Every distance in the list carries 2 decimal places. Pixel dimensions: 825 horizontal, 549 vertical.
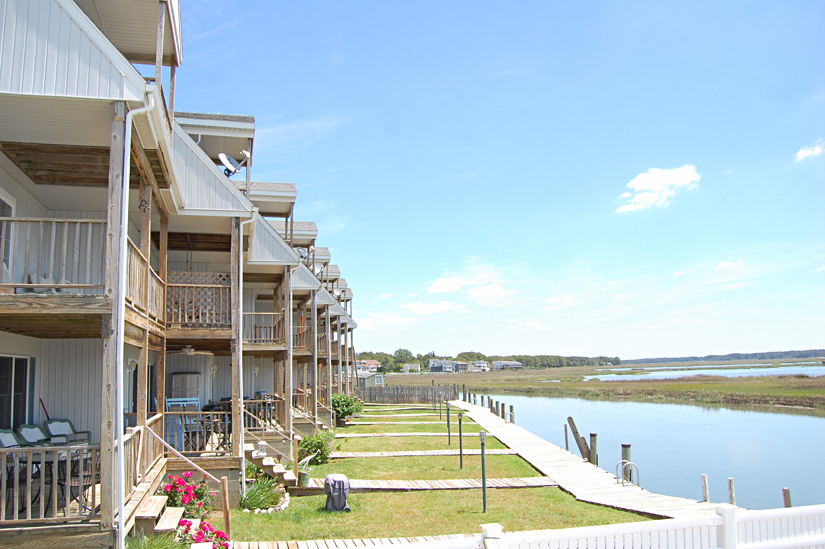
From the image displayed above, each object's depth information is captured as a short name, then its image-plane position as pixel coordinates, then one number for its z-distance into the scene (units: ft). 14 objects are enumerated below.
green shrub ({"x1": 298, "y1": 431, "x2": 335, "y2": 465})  59.16
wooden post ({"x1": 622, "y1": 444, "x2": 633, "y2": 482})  54.65
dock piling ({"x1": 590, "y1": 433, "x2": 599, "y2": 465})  63.82
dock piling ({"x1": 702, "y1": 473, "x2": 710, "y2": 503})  46.21
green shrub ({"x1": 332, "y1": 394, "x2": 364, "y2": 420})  99.40
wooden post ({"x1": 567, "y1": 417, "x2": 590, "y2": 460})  67.95
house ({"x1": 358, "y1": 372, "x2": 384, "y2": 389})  184.11
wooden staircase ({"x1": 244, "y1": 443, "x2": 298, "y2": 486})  45.44
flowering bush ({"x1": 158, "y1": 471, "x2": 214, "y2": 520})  33.86
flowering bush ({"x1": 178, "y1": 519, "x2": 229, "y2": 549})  27.22
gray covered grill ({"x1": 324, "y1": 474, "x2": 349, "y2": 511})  40.06
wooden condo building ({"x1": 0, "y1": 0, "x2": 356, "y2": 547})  23.29
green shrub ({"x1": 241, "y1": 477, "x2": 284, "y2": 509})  41.22
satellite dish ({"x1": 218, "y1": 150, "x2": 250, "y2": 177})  53.01
